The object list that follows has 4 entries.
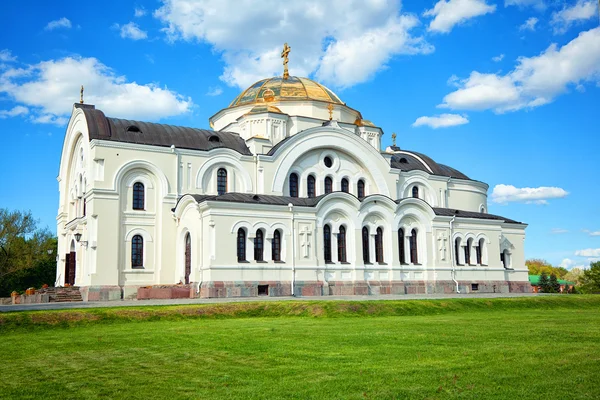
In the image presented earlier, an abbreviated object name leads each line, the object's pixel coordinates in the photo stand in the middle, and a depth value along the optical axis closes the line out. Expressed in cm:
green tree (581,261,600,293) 4900
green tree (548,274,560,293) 4969
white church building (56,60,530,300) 3375
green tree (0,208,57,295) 5097
